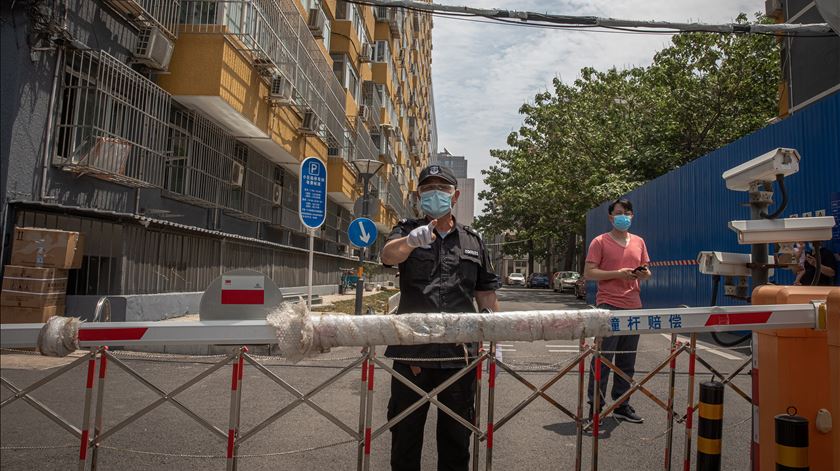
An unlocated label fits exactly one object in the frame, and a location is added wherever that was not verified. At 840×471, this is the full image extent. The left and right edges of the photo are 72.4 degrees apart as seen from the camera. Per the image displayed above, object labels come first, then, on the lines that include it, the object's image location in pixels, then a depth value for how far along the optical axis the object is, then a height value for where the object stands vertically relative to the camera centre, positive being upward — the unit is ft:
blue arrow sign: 41.52 +2.72
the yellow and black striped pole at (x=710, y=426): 9.31 -2.27
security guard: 9.17 -0.32
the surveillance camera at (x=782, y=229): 10.23 +1.08
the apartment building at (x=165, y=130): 25.93 +7.76
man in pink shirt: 15.35 +0.24
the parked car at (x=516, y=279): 192.07 -0.71
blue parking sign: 31.55 +4.22
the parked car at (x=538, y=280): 154.40 -0.59
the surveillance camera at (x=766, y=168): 10.18 +2.23
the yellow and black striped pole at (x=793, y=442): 8.56 -2.28
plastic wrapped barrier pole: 8.07 -0.82
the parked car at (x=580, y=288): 90.94 -1.30
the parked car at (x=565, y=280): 108.81 -0.19
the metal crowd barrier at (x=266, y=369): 7.79 -1.42
